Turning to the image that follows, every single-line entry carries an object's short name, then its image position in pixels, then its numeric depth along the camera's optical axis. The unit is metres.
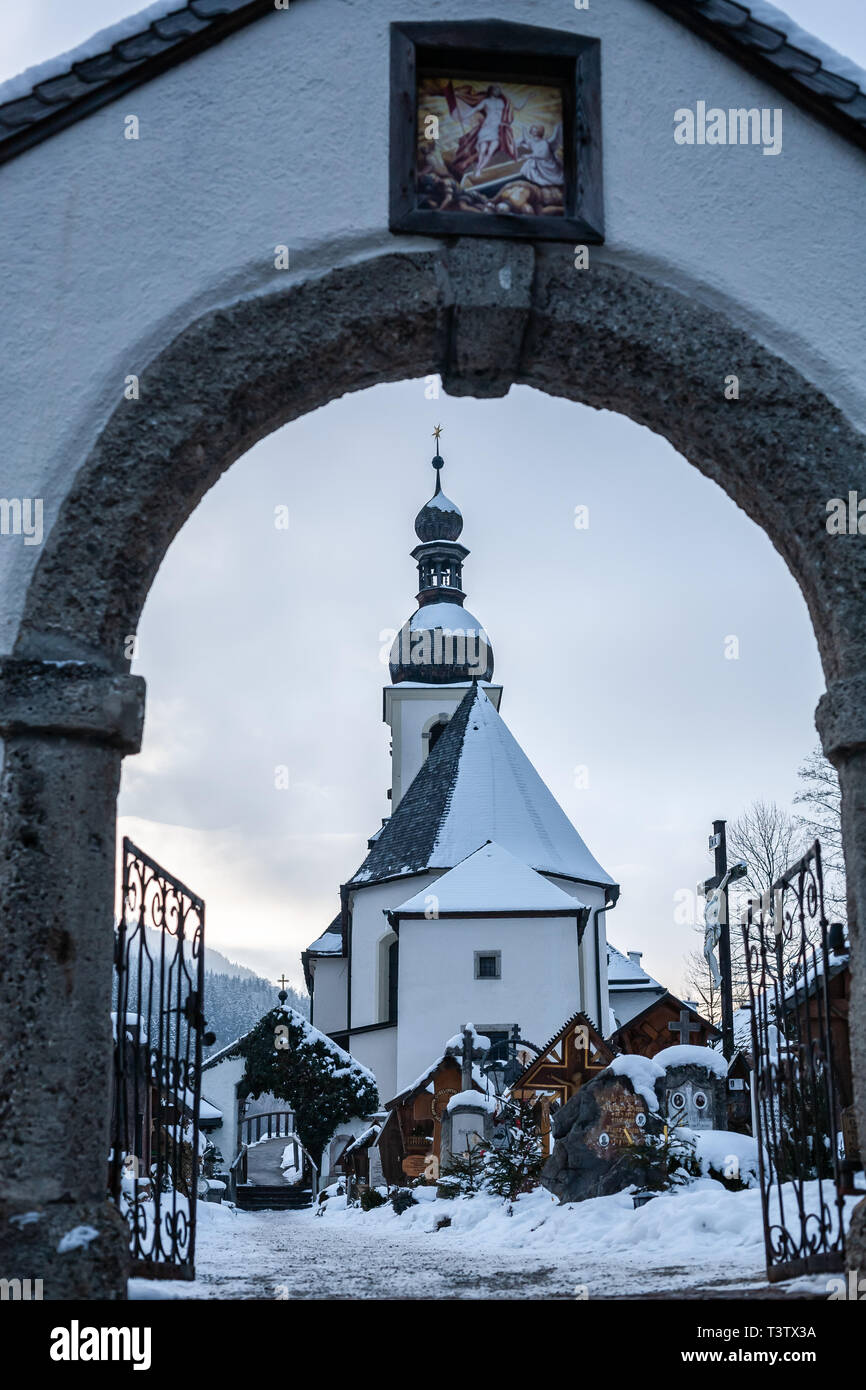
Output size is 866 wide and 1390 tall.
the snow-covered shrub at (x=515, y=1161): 12.50
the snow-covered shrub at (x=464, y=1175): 13.82
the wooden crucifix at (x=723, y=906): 16.55
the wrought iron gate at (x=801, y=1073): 5.50
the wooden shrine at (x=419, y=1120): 18.30
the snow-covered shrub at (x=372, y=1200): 15.94
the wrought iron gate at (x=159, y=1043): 5.66
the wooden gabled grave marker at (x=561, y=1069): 16.25
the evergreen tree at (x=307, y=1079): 23.53
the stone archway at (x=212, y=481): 4.84
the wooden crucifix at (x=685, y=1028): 15.43
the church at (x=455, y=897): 25.30
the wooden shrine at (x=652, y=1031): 18.12
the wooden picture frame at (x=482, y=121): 5.93
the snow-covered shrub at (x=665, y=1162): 10.07
